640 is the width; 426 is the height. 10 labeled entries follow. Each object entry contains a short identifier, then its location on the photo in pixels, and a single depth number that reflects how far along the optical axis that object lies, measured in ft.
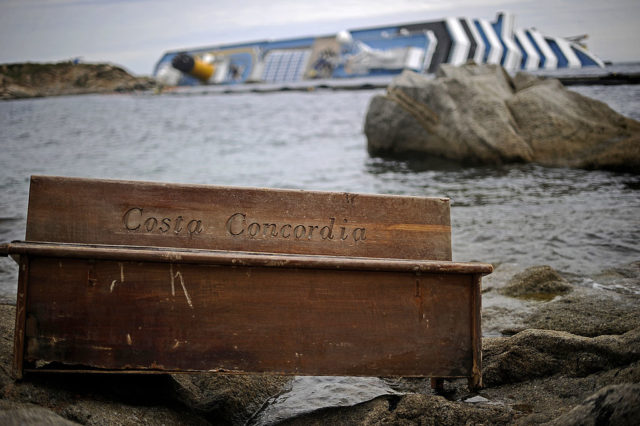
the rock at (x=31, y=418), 6.59
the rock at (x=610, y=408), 5.83
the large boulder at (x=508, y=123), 36.50
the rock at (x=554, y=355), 9.00
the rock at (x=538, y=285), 14.70
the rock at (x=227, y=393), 9.37
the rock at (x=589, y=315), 11.27
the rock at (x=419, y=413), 8.12
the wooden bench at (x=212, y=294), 8.38
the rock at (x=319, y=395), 9.68
